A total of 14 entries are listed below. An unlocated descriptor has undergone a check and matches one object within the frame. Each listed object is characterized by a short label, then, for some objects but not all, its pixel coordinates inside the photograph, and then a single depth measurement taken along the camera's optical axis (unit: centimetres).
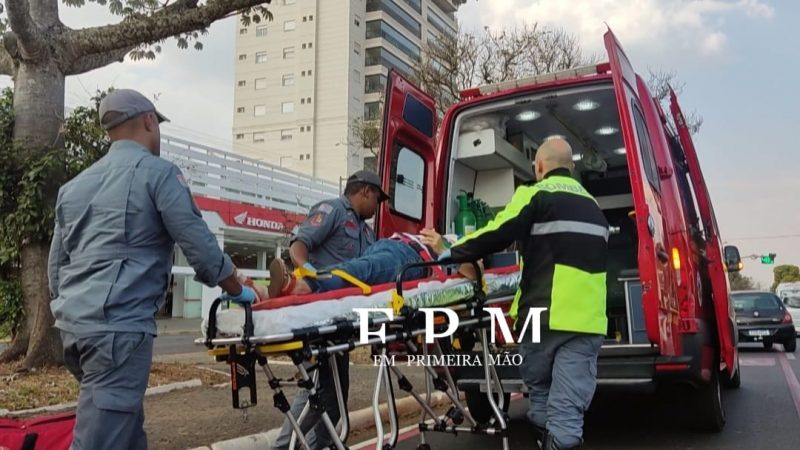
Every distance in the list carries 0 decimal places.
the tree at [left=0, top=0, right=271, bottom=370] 718
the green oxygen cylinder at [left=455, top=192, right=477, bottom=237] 595
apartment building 5434
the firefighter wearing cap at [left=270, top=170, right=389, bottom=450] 380
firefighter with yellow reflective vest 328
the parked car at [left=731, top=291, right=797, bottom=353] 1482
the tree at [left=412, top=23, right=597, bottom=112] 1631
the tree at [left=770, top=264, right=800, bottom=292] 7638
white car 1973
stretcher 301
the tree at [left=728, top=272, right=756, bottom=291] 7119
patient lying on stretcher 340
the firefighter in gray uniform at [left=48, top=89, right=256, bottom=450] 247
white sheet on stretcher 300
